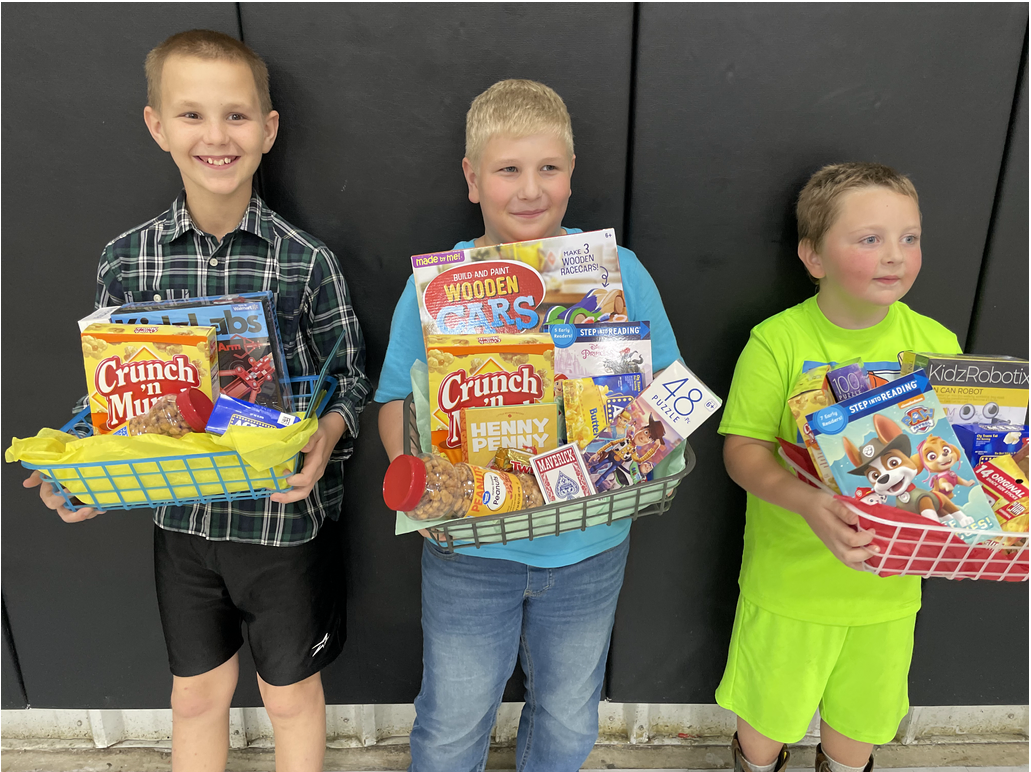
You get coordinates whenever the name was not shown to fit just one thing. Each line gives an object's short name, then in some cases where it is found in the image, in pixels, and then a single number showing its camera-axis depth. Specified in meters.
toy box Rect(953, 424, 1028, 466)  1.19
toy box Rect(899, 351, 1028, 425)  1.20
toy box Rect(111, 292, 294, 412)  1.27
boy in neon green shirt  1.40
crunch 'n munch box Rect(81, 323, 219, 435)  1.19
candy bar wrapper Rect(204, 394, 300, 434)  1.13
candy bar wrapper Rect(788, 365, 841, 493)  1.20
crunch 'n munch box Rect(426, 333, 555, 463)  1.17
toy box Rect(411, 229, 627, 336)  1.21
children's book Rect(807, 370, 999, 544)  1.10
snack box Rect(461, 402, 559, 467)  1.14
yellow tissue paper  1.09
